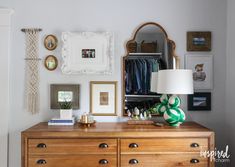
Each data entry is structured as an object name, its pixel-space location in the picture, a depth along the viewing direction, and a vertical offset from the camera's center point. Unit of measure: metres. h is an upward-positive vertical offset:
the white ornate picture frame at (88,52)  2.42 +0.34
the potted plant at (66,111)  2.31 -0.28
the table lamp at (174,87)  2.05 -0.03
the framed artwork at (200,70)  2.47 +0.16
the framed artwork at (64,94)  2.46 -0.11
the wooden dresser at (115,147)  1.98 -0.56
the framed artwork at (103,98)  2.47 -0.15
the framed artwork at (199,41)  2.47 +0.47
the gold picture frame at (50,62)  2.46 +0.23
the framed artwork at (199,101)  2.47 -0.18
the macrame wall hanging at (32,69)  2.46 +0.16
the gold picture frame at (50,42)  2.46 +0.45
